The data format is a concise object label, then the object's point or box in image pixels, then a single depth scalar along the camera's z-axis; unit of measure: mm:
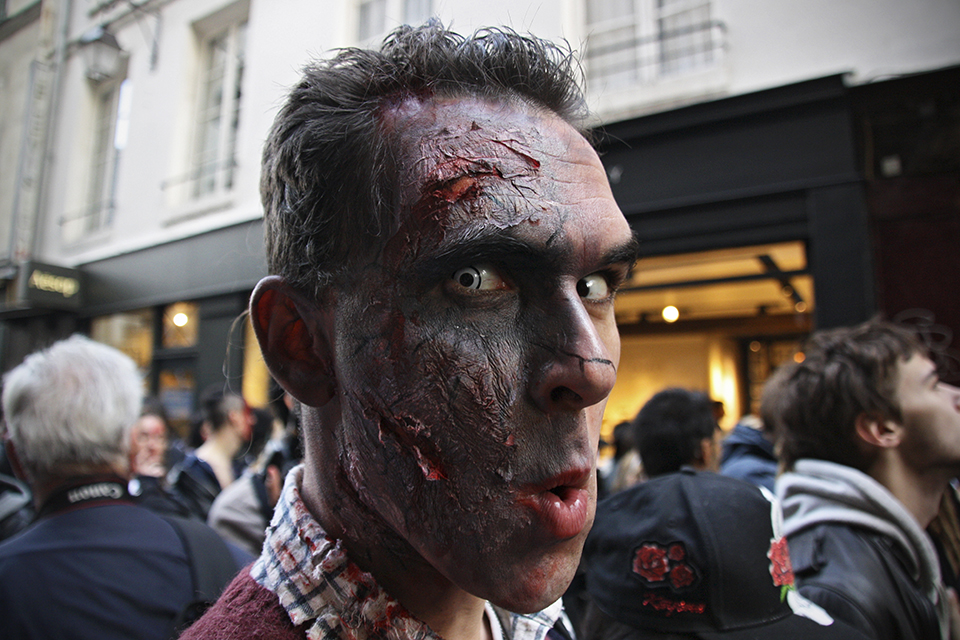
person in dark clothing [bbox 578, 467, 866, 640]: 1398
